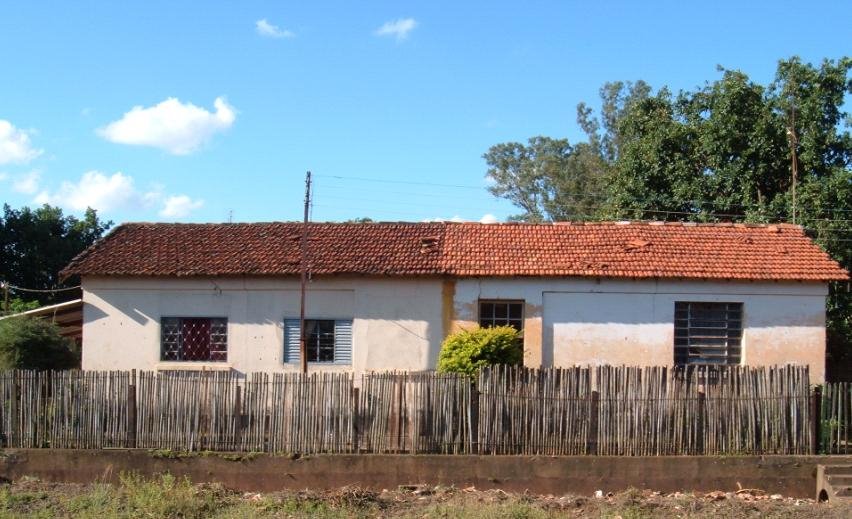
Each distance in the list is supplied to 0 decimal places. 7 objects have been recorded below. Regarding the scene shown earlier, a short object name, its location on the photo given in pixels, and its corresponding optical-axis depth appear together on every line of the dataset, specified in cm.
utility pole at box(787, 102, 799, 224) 2236
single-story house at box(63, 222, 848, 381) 1609
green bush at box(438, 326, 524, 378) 1412
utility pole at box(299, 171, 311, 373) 1593
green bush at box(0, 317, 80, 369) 1459
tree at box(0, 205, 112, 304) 3158
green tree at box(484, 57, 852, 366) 2170
